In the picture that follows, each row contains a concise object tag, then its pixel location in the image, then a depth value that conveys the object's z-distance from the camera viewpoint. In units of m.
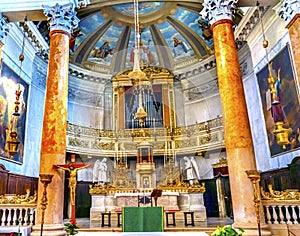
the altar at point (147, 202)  10.18
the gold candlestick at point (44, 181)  5.11
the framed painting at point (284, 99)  8.54
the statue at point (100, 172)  13.70
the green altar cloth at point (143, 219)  5.77
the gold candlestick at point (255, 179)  5.02
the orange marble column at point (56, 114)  6.08
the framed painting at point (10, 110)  9.56
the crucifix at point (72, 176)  5.59
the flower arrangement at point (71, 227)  5.17
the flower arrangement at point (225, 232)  3.40
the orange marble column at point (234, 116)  5.82
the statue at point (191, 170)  13.36
